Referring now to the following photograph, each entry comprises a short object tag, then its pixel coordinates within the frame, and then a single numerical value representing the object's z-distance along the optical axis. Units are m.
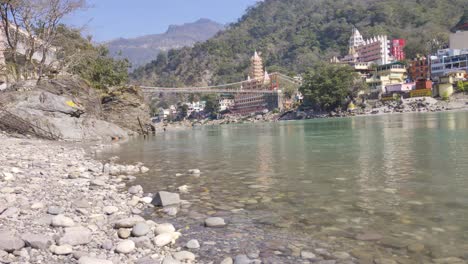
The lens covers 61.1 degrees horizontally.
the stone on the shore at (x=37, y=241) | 3.82
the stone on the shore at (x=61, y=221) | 4.56
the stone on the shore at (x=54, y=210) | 5.09
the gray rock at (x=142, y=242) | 4.14
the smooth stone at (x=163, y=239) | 4.24
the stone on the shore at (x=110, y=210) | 5.46
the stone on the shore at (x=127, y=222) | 4.70
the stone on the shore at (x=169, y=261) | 3.65
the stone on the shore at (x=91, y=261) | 3.46
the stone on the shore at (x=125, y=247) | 3.95
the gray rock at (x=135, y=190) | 7.14
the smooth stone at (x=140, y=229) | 4.45
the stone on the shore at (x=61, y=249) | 3.77
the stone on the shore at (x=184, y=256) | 3.88
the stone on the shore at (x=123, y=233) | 4.42
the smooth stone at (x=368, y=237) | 4.41
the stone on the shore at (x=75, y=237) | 4.02
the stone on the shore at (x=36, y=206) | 5.27
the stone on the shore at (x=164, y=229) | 4.56
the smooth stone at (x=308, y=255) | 3.99
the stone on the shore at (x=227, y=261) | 3.82
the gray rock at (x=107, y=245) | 4.04
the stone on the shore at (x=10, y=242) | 3.63
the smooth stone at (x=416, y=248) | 4.07
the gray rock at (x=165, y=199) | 6.13
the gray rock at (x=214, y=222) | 5.08
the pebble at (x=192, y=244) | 4.26
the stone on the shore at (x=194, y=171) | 9.73
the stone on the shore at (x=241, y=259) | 3.83
